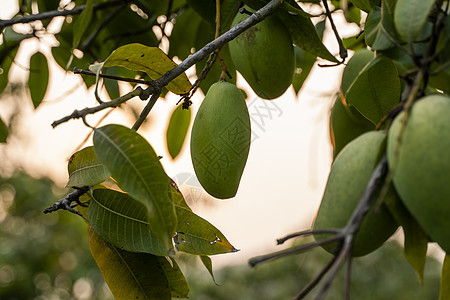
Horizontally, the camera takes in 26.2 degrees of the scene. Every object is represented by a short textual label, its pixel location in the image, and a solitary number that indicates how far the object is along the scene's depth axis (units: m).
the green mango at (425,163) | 0.61
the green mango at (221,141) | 0.79
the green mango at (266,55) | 0.86
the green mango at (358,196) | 0.65
